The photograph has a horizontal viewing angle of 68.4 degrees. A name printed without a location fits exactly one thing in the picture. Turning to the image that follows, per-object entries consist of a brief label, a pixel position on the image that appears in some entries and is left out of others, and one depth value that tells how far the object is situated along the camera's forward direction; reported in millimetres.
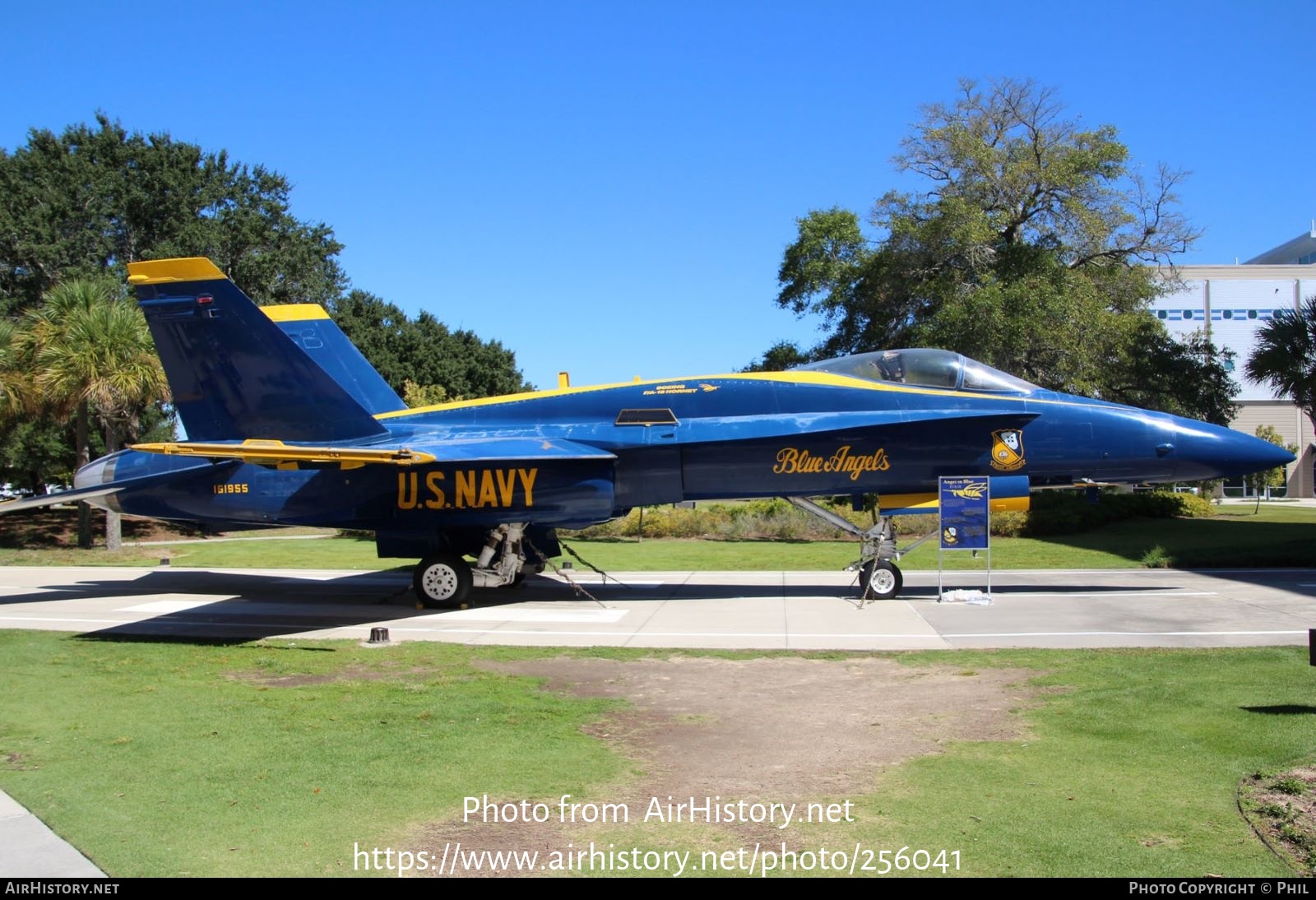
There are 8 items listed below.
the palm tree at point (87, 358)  24078
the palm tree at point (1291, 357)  21578
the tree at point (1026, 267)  28031
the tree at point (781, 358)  38312
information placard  14117
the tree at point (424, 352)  49312
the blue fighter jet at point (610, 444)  14094
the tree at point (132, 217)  40906
